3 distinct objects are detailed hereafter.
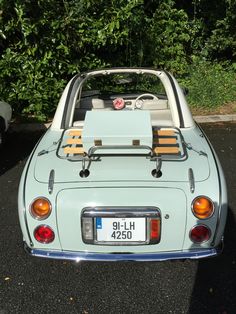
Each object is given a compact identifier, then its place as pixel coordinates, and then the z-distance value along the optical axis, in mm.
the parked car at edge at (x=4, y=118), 4115
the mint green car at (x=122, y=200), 1943
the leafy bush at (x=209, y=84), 5759
